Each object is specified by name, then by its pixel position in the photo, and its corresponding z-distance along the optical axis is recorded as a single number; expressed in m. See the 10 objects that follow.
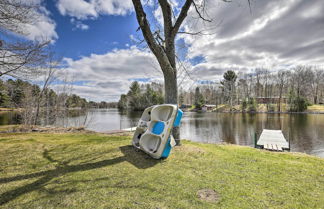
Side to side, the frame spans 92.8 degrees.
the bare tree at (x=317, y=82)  47.30
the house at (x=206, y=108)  51.77
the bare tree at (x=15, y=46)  4.57
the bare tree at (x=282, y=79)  42.69
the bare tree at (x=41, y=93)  10.64
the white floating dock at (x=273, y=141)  8.17
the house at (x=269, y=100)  44.35
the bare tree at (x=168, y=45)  4.11
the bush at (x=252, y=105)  39.74
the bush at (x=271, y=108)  38.63
